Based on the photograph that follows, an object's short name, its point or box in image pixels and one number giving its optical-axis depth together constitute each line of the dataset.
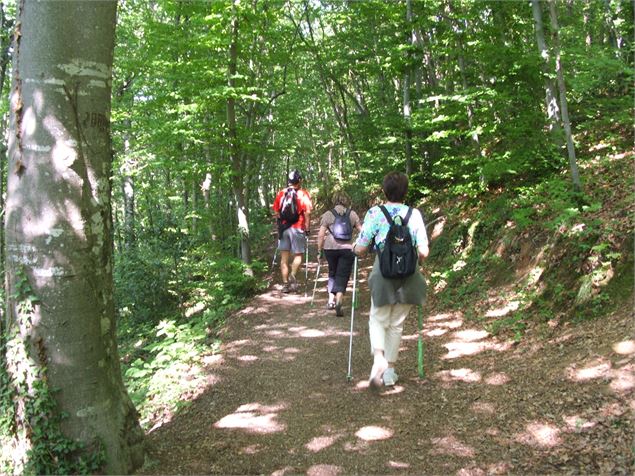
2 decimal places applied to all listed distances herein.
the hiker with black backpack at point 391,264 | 4.45
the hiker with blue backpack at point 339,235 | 7.20
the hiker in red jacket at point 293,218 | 8.76
